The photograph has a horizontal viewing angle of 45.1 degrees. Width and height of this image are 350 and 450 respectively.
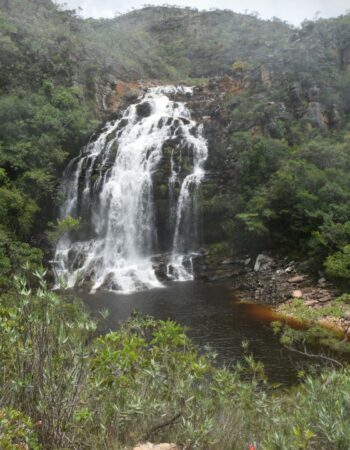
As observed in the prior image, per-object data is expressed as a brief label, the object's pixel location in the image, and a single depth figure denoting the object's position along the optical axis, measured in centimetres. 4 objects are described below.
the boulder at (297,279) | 1788
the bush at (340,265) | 1590
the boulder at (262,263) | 2012
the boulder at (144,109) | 3123
